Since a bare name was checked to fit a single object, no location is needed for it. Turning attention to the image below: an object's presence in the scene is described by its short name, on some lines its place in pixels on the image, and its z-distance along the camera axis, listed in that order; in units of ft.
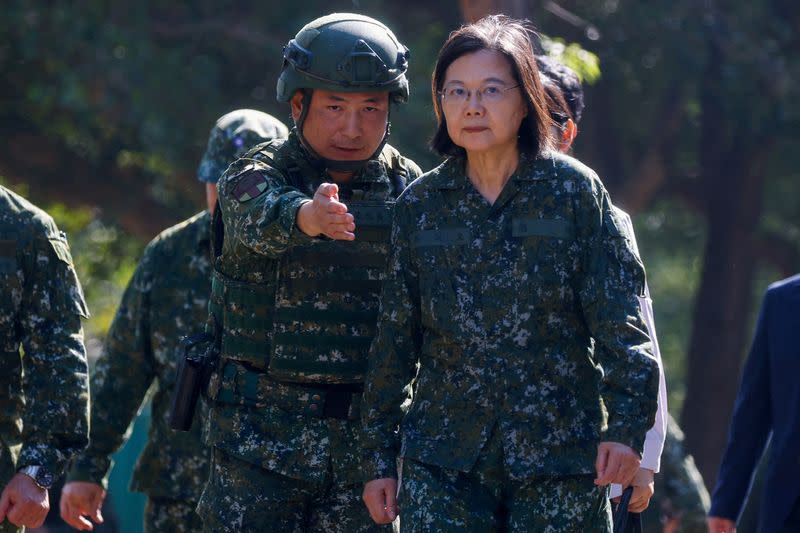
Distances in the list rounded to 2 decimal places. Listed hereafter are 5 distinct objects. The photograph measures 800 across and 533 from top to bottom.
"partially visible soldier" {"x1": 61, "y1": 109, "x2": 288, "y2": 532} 43.06
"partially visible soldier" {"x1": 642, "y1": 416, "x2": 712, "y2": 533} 53.98
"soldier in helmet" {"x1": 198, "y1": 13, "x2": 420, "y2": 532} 33.37
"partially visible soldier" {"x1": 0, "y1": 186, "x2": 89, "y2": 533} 34.81
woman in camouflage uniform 29.17
